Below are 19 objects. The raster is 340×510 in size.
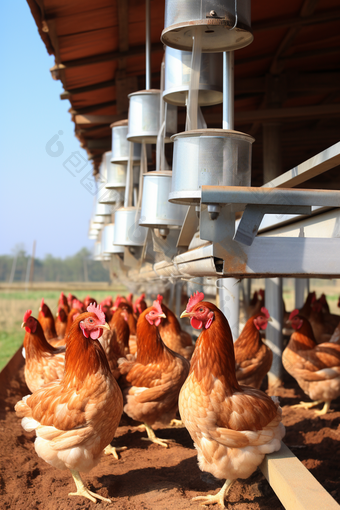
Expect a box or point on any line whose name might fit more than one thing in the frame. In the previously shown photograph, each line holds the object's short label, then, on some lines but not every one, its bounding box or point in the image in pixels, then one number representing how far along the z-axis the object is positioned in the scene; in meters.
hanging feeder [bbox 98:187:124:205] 7.01
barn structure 1.81
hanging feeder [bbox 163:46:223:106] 2.86
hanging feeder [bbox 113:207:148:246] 4.53
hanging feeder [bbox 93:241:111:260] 9.56
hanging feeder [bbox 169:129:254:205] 1.98
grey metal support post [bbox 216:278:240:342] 4.40
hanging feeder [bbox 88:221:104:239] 10.80
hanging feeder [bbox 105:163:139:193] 5.82
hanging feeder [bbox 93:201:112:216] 8.04
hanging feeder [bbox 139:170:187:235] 3.24
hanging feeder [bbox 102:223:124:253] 5.77
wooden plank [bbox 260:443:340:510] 1.96
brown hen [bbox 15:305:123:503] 2.85
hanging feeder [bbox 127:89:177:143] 4.24
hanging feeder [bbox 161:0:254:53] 2.21
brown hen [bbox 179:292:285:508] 2.62
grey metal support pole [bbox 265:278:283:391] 5.84
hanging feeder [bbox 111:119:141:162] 5.25
